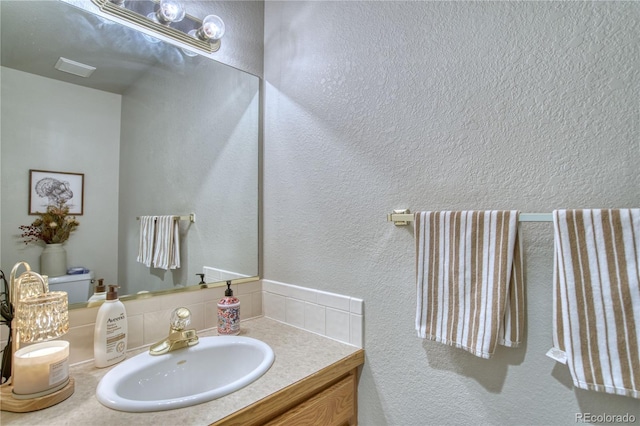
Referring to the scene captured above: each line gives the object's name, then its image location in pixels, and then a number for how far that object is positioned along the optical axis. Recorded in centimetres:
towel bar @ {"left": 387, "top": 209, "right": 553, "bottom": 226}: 91
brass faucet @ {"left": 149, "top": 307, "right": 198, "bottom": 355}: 98
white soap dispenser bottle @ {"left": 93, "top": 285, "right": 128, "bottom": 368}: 89
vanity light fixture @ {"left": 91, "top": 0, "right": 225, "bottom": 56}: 106
